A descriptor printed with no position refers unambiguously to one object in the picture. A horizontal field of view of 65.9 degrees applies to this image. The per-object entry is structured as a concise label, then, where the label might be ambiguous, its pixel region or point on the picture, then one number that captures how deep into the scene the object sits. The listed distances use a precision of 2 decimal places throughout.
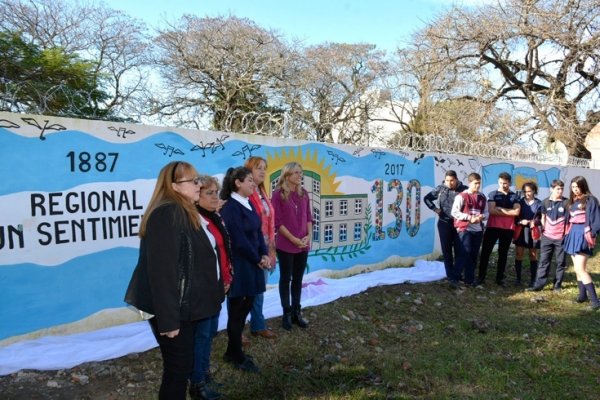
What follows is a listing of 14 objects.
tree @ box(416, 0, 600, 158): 15.36
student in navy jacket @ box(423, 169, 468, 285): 7.23
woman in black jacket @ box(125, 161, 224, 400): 2.43
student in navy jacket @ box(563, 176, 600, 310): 6.18
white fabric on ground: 3.86
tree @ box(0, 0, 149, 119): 19.36
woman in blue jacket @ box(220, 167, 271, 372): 3.82
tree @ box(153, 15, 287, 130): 23.00
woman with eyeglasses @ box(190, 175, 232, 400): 3.29
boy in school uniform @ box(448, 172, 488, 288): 6.90
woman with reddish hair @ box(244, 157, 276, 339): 4.24
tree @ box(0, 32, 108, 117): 14.11
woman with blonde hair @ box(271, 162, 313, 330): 4.71
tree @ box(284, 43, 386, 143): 25.67
